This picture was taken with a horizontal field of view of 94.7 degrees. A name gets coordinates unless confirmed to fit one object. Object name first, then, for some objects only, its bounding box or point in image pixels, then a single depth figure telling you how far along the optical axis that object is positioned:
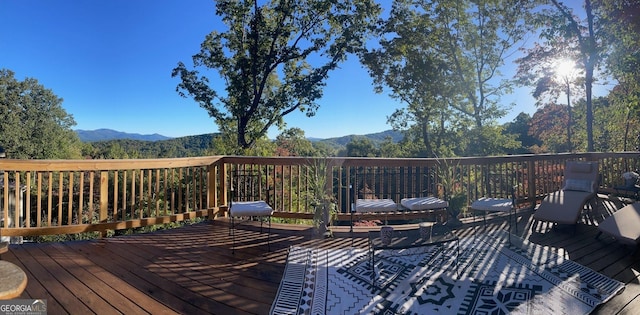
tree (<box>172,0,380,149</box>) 11.76
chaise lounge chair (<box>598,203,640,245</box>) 2.96
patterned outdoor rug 2.09
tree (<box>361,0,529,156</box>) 11.83
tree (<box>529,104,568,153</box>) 14.24
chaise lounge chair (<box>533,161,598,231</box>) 3.72
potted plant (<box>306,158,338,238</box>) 3.81
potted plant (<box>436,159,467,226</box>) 3.73
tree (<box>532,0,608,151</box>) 8.68
